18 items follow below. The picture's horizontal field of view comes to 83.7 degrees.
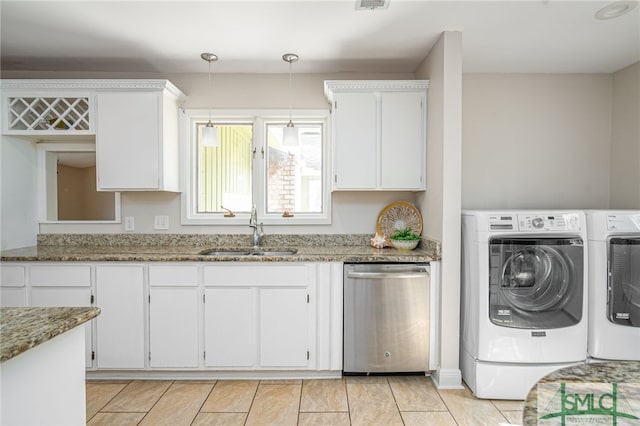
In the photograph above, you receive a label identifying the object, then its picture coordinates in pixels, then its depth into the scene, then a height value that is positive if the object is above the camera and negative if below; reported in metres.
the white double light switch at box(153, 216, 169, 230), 3.15 -0.13
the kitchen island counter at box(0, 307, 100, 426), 0.95 -0.47
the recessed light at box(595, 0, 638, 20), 2.13 +1.22
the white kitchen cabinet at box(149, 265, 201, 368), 2.53 -0.79
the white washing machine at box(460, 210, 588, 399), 2.28 -0.57
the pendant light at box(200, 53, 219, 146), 2.83 +0.58
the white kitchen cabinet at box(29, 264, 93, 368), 2.51 -0.56
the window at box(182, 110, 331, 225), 3.18 +0.32
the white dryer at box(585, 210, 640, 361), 2.29 -0.47
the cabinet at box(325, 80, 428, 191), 2.84 +0.59
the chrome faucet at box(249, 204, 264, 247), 3.06 -0.17
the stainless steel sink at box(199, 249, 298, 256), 2.97 -0.38
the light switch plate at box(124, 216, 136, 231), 3.14 -0.14
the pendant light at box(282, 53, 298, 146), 2.81 +0.59
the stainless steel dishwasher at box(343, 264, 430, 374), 2.52 -0.78
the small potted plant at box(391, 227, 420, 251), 2.78 -0.25
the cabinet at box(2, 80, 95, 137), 2.75 +0.78
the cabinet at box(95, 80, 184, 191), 2.77 +0.54
